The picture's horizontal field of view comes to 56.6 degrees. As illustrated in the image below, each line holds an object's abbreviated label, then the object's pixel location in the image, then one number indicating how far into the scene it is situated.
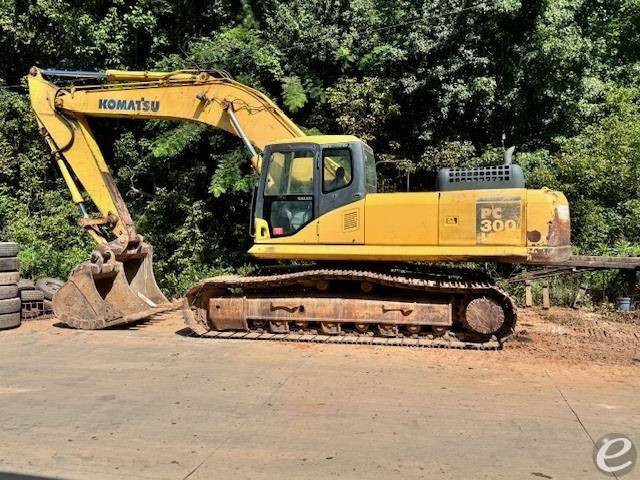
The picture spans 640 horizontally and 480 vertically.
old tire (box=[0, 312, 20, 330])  9.48
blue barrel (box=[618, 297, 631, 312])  10.23
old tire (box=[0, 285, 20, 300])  9.49
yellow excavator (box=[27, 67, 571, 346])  7.66
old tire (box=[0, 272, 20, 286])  9.47
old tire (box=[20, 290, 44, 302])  10.44
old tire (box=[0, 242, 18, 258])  9.53
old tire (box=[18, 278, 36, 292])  10.55
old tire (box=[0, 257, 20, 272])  9.49
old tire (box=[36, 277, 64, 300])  11.11
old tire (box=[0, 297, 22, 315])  9.48
